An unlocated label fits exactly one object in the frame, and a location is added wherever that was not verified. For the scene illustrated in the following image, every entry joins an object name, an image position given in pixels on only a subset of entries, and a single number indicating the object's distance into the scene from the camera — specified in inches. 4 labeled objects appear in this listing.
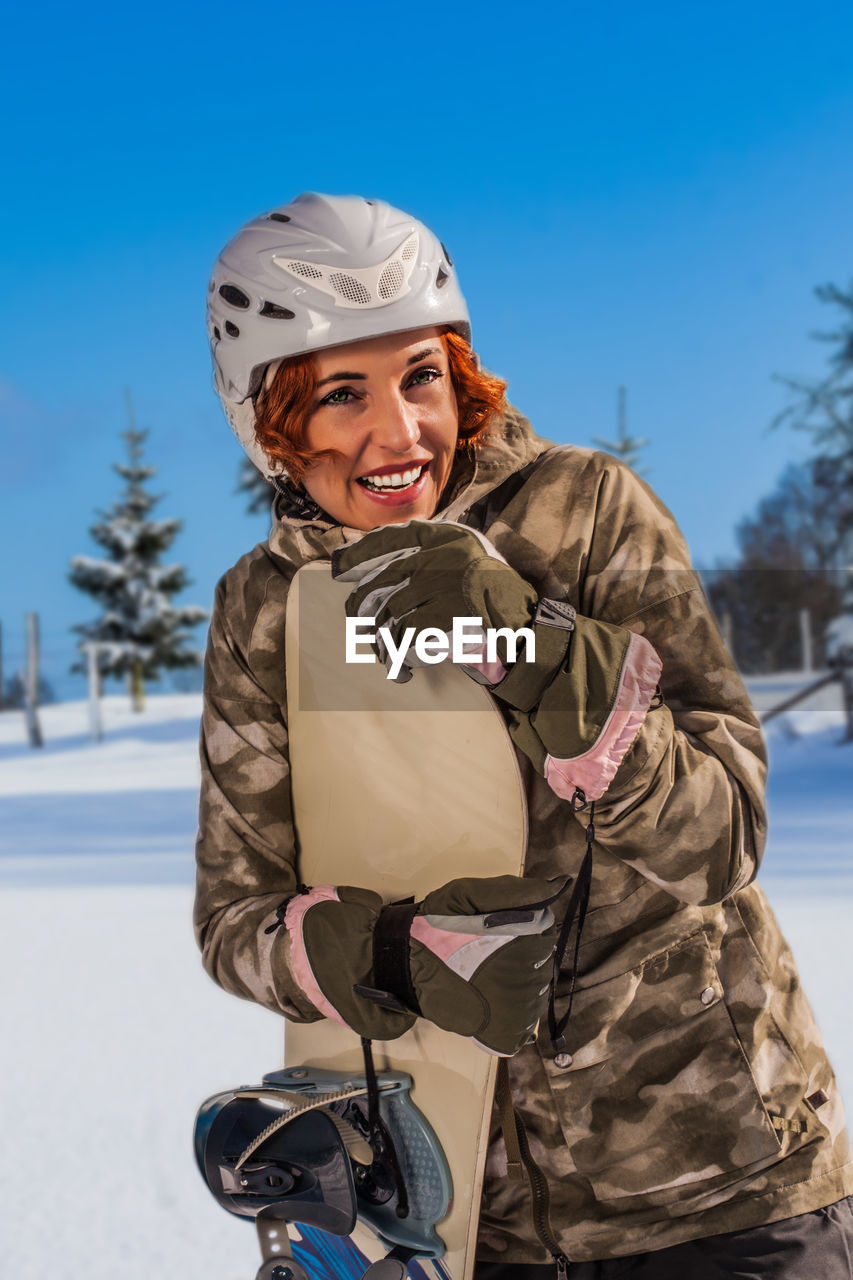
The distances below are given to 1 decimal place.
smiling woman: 51.6
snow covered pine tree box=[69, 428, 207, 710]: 1409.9
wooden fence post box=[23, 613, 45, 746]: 809.5
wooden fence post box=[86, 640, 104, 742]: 813.2
